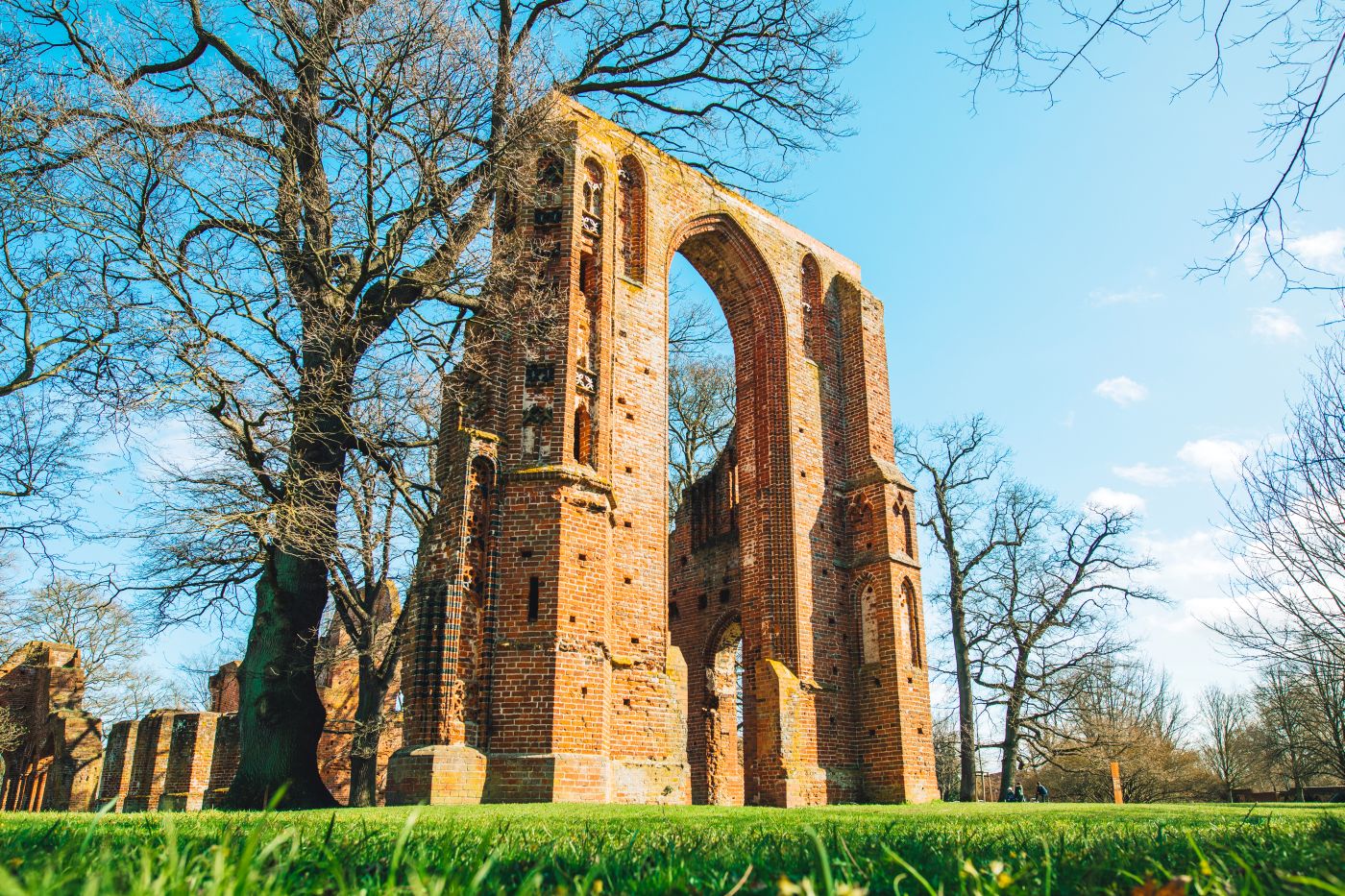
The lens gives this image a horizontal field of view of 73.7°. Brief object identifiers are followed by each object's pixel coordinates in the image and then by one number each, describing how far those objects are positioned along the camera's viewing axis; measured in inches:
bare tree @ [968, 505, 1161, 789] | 935.0
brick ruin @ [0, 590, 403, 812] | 753.6
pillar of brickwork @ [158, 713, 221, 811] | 736.3
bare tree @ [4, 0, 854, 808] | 380.2
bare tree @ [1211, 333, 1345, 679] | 470.6
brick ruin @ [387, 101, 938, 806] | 447.5
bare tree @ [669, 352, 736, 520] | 1055.6
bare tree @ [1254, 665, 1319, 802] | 1295.6
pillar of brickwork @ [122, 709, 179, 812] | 778.2
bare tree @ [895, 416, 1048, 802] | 933.2
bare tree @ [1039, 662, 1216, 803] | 1043.3
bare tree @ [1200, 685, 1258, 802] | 1608.0
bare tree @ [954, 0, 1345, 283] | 189.5
